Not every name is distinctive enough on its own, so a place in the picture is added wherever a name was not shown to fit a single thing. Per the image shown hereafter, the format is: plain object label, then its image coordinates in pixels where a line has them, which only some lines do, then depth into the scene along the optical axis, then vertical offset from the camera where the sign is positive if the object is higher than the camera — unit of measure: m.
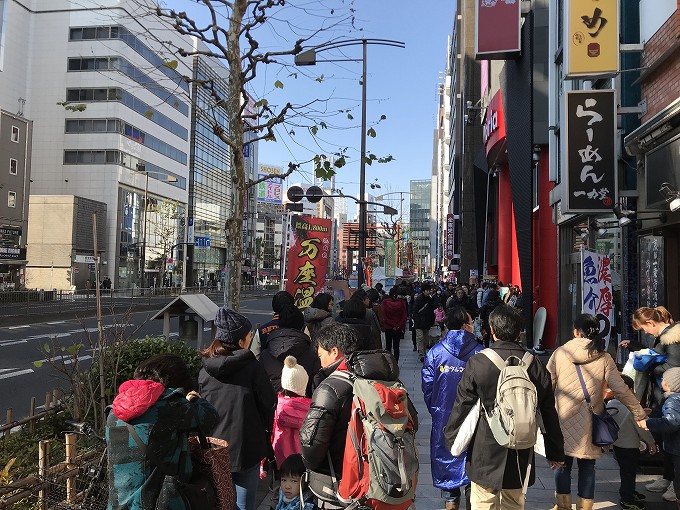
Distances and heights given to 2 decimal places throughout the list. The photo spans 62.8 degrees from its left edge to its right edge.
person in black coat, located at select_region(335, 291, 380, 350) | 6.13 -0.42
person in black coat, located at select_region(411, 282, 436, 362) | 13.57 -0.92
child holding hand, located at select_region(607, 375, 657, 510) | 4.98 -1.47
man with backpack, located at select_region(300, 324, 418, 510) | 3.02 -0.88
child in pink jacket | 4.19 -1.05
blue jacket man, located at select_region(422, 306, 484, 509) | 4.78 -0.92
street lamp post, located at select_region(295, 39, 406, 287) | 16.26 +2.92
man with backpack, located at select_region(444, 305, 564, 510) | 3.50 -0.88
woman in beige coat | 4.56 -0.94
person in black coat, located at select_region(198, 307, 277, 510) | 3.79 -0.84
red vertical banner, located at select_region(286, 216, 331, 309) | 10.52 +0.27
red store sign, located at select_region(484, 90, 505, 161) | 21.39 +6.31
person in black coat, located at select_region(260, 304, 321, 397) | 4.95 -0.69
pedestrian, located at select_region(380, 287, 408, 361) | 12.67 -0.92
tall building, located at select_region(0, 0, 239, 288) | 49.66 +14.51
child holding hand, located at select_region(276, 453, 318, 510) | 3.58 -1.37
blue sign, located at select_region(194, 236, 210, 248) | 49.19 +2.86
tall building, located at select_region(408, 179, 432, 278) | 145.88 +16.87
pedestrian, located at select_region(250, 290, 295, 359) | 5.55 -0.54
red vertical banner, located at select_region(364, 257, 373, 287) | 30.85 +0.22
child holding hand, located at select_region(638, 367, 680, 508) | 4.55 -1.12
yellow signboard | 8.50 +3.75
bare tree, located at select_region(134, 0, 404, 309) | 7.06 +2.29
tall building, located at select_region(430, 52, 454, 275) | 89.50 +18.42
